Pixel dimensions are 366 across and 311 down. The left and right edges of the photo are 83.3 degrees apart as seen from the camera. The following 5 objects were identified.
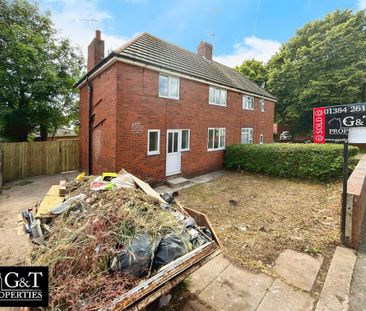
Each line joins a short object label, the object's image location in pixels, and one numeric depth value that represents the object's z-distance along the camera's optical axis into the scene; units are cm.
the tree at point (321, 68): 1920
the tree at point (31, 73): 1077
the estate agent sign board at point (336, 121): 406
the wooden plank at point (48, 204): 354
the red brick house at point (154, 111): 834
